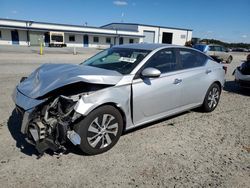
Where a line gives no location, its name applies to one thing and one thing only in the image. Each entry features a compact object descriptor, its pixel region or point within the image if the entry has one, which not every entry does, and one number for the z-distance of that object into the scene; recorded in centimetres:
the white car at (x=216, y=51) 2036
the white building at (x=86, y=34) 4109
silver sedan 321
